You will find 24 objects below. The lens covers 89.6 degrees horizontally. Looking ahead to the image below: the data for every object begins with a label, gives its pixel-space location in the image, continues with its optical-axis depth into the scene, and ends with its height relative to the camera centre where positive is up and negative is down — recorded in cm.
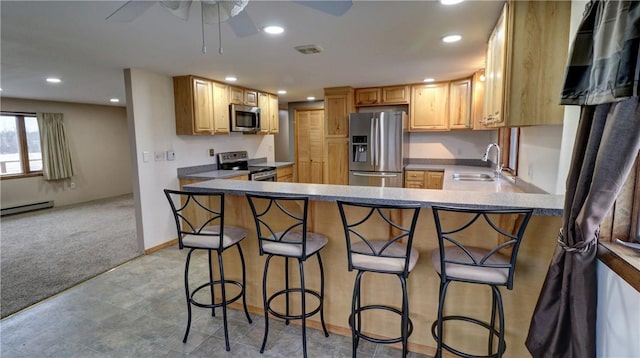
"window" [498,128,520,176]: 344 -6
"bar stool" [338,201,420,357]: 167 -59
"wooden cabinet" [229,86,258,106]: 484 +79
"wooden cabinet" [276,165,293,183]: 579 -52
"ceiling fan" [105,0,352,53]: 154 +72
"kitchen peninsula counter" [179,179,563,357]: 172 -77
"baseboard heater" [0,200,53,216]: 587 -111
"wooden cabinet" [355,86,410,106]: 504 +77
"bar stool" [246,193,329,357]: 192 -61
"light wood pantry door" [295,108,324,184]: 692 +4
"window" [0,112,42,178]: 594 +8
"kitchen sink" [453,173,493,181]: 371 -40
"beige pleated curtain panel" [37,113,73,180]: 628 +3
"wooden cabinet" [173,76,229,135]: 410 +54
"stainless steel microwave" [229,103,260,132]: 479 +44
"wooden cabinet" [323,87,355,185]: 523 +19
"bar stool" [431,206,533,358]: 149 -58
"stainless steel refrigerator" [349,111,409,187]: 478 -3
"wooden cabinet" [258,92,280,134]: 557 +59
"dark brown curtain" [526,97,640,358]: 108 -32
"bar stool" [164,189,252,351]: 206 -62
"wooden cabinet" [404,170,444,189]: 463 -52
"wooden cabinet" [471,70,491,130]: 405 +58
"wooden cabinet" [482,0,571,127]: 187 +48
